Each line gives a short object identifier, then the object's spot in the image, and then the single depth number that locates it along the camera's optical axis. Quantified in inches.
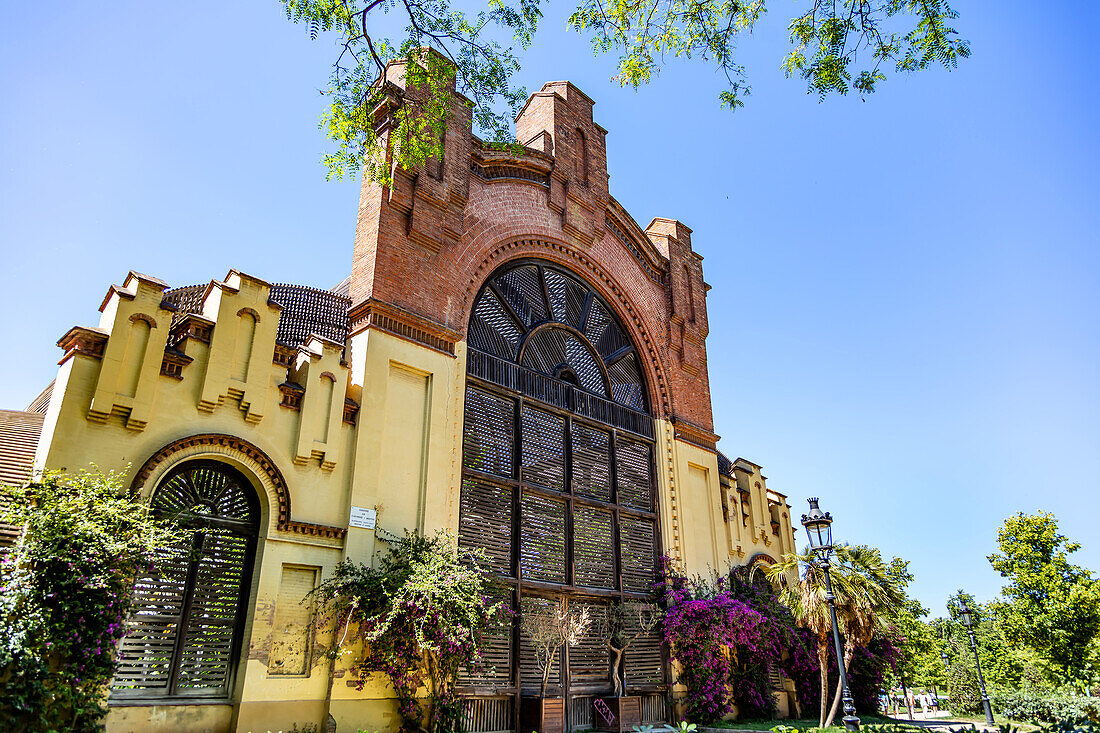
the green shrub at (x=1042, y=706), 843.4
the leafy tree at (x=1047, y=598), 980.6
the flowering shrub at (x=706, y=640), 589.6
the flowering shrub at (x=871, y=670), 764.0
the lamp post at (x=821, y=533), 510.9
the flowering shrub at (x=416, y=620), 390.3
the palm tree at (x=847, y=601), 617.9
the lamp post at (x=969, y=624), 888.4
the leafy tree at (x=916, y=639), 668.7
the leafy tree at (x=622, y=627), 561.3
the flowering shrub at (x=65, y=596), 277.1
